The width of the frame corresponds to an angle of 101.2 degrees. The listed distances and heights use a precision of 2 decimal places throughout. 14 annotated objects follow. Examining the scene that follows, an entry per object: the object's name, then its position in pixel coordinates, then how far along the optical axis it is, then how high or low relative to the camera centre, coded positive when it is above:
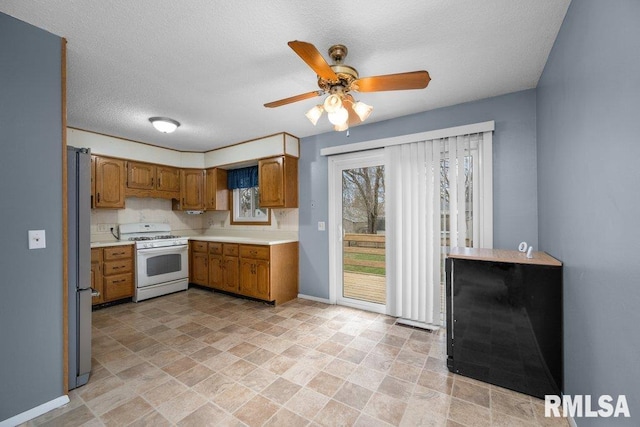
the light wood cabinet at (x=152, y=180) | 4.31 +0.59
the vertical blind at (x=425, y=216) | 2.84 -0.05
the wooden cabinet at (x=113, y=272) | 3.73 -0.85
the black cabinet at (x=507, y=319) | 1.84 -0.82
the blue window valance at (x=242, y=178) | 4.79 +0.67
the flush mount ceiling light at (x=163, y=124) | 3.27 +1.13
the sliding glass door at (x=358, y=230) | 3.63 -0.26
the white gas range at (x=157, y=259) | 4.07 -0.74
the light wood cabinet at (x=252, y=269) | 3.83 -0.88
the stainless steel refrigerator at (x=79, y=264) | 2.00 -0.38
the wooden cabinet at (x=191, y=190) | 5.00 +0.45
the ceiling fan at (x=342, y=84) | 1.63 +0.87
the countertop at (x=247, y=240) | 3.86 -0.43
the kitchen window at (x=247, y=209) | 4.87 +0.09
